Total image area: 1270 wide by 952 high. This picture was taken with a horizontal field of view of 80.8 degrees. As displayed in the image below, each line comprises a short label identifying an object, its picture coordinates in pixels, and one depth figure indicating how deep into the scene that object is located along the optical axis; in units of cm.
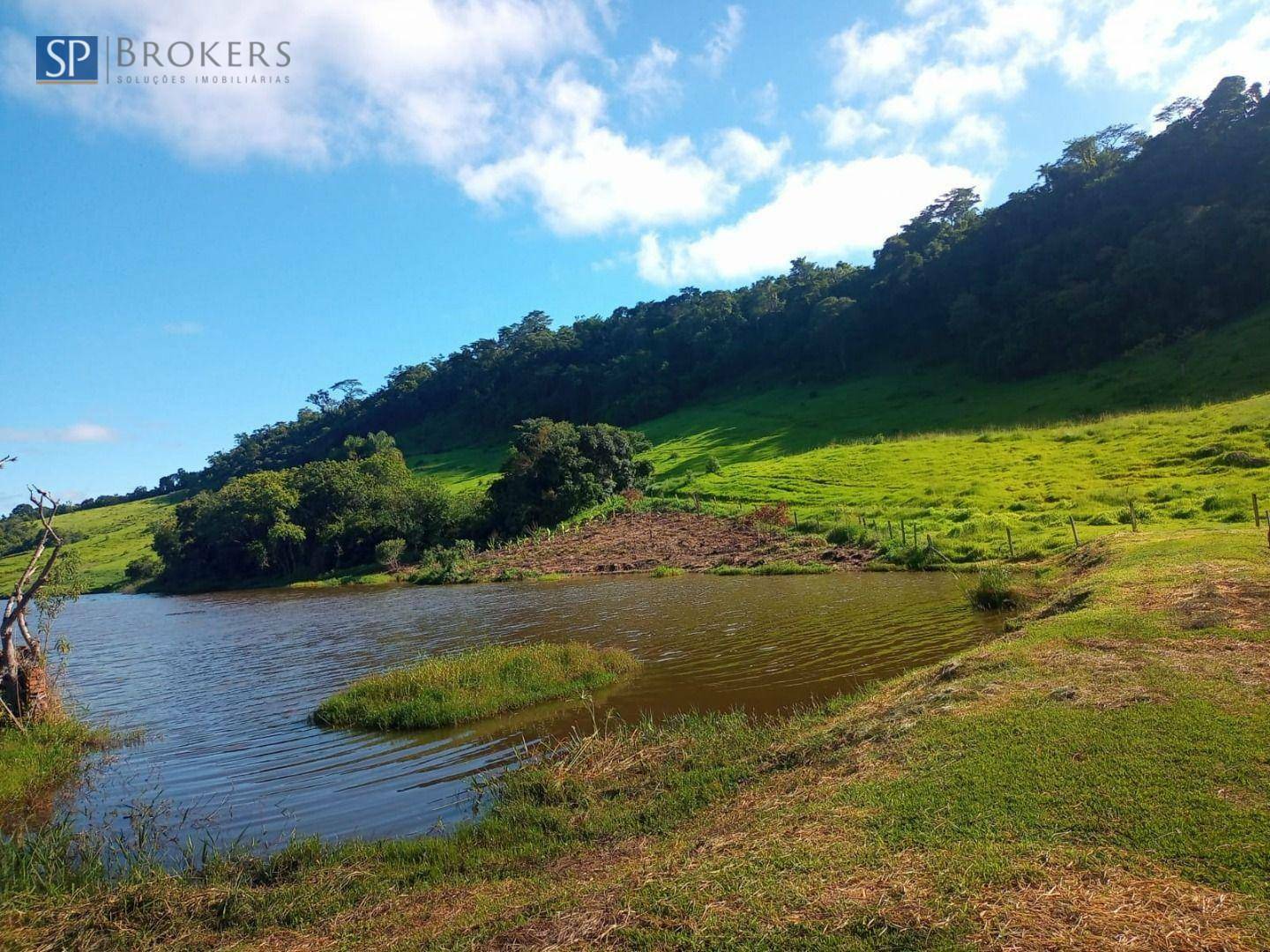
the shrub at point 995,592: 2112
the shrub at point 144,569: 8475
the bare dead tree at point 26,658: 1531
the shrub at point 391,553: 6078
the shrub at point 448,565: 4991
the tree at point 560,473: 5912
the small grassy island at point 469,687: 1634
